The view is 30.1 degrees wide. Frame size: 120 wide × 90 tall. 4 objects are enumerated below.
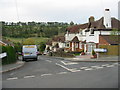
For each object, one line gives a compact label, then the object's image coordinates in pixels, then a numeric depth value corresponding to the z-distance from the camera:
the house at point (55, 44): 69.13
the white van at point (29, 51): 28.27
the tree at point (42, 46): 92.61
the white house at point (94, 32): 39.41
